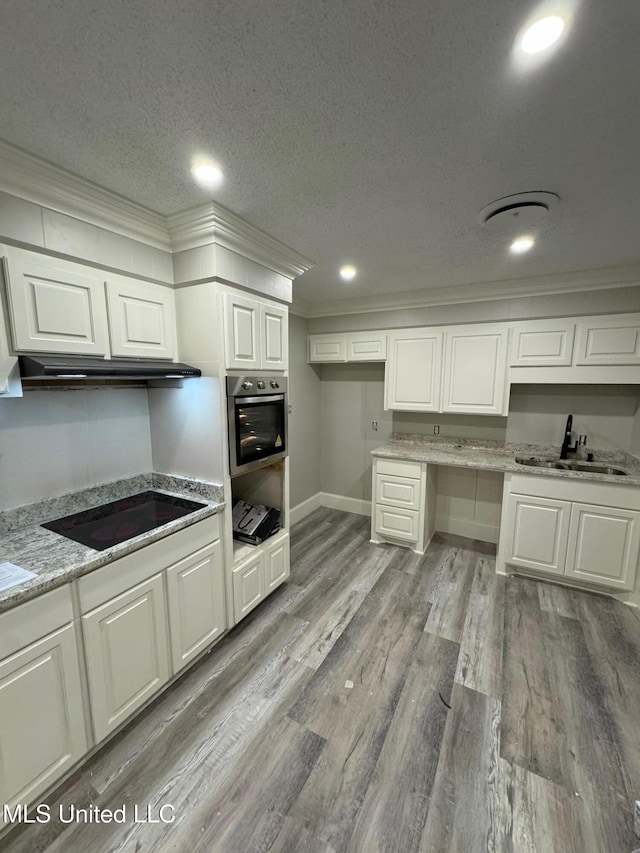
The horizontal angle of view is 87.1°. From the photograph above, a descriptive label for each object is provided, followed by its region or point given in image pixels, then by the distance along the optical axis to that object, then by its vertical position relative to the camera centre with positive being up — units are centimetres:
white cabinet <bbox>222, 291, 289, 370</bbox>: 193 +29
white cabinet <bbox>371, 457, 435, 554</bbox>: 316 -116
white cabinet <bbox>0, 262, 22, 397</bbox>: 138 +4
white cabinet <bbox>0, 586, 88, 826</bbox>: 119 -119
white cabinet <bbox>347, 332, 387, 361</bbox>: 347 +37
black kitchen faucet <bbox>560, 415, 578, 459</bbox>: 294 -54
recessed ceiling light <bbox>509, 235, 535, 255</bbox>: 204 +86
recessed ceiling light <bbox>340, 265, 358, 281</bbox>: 258 +85
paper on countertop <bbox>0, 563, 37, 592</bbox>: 122 -73
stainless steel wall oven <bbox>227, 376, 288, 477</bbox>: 198 -26
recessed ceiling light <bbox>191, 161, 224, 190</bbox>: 138 +87
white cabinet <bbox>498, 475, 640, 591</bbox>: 248 -114
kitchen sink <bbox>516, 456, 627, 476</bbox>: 278 -72
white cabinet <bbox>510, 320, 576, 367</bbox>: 274 +32
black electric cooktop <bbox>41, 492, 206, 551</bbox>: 160 -74
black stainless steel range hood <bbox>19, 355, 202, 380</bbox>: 136 +5
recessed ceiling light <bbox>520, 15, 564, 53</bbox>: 79 +84
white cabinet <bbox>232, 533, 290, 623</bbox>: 218 -134
